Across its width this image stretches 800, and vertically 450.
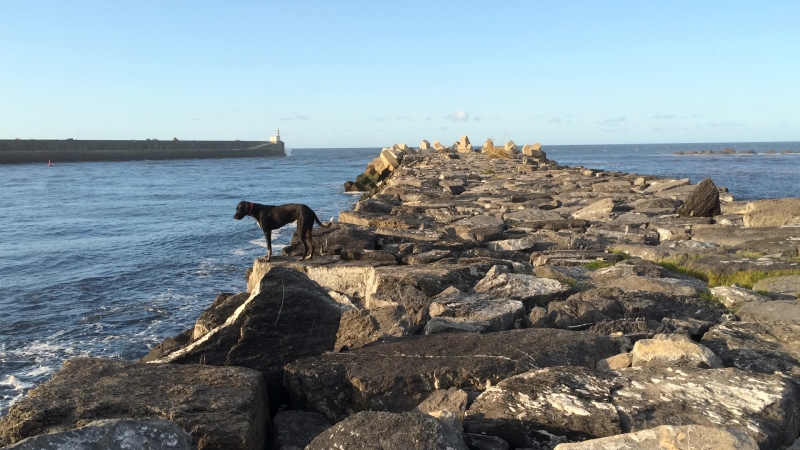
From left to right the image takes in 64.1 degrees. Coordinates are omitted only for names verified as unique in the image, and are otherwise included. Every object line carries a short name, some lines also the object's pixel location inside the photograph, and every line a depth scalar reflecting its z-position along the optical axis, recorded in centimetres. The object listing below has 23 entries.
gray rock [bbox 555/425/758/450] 268
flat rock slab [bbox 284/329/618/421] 392
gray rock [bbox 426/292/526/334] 514
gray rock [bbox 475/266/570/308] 573
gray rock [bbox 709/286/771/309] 542
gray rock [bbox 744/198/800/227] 870
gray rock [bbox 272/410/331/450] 363
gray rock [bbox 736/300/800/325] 493
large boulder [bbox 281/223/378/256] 790
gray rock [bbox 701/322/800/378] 405
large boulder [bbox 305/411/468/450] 286
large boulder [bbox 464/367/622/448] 323
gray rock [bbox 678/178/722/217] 987
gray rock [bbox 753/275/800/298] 564
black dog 762
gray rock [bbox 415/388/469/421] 364
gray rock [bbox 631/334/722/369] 393
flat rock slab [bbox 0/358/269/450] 333
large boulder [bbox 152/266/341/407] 441
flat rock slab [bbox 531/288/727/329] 511
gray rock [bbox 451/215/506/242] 858
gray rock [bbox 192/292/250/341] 522
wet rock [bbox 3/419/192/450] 264
